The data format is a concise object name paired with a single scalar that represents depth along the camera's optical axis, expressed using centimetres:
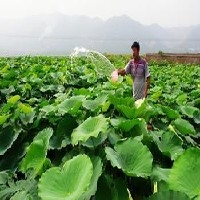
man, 283
